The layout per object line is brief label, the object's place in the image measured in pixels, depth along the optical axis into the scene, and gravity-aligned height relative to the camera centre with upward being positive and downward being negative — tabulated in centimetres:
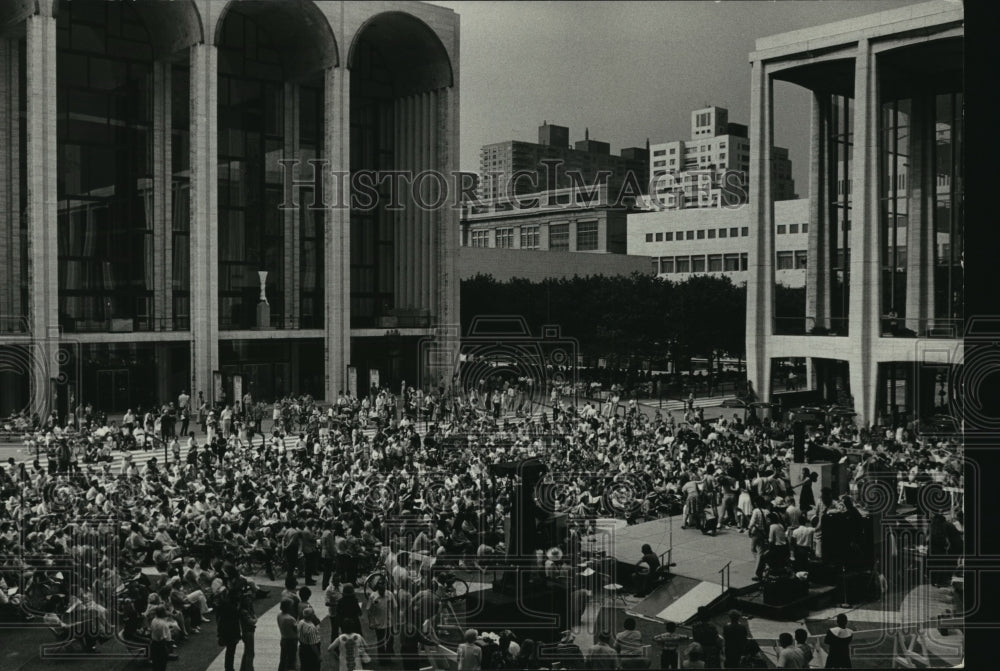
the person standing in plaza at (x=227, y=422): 3617 -337
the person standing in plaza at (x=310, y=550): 1845 -419
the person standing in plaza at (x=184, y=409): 3772 -309
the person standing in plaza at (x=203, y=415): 3930 -344
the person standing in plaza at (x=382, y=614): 1448 -424
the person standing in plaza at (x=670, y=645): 1283 -440
